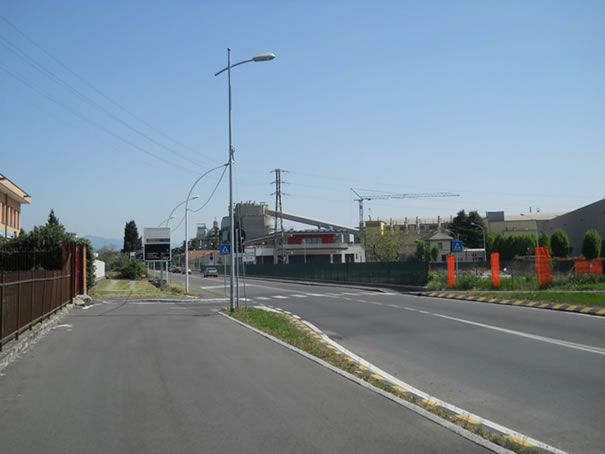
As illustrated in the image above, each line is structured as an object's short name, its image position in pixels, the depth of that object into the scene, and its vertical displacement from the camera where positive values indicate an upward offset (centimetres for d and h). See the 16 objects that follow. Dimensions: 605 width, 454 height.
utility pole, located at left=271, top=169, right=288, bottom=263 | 8650 +1190
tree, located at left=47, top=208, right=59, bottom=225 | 9142 +967
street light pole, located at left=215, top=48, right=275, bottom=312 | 2108 +246
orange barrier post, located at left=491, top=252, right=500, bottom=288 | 3066 -48
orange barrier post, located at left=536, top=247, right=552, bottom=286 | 2831 -26
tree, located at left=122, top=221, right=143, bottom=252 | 11325 +683
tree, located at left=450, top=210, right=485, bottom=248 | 10294 +597
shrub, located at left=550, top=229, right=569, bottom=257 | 6267 +198
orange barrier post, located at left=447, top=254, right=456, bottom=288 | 3391 -57
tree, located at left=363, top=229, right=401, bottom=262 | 7750 +268
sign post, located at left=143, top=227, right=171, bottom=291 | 4316 +206
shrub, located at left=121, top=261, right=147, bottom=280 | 6625 +11
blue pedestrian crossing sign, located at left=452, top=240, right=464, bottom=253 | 3222 +97
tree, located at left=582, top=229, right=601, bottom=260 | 5369 +125
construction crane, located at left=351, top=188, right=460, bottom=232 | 14238 +1442
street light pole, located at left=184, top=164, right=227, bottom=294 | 4061 +265
